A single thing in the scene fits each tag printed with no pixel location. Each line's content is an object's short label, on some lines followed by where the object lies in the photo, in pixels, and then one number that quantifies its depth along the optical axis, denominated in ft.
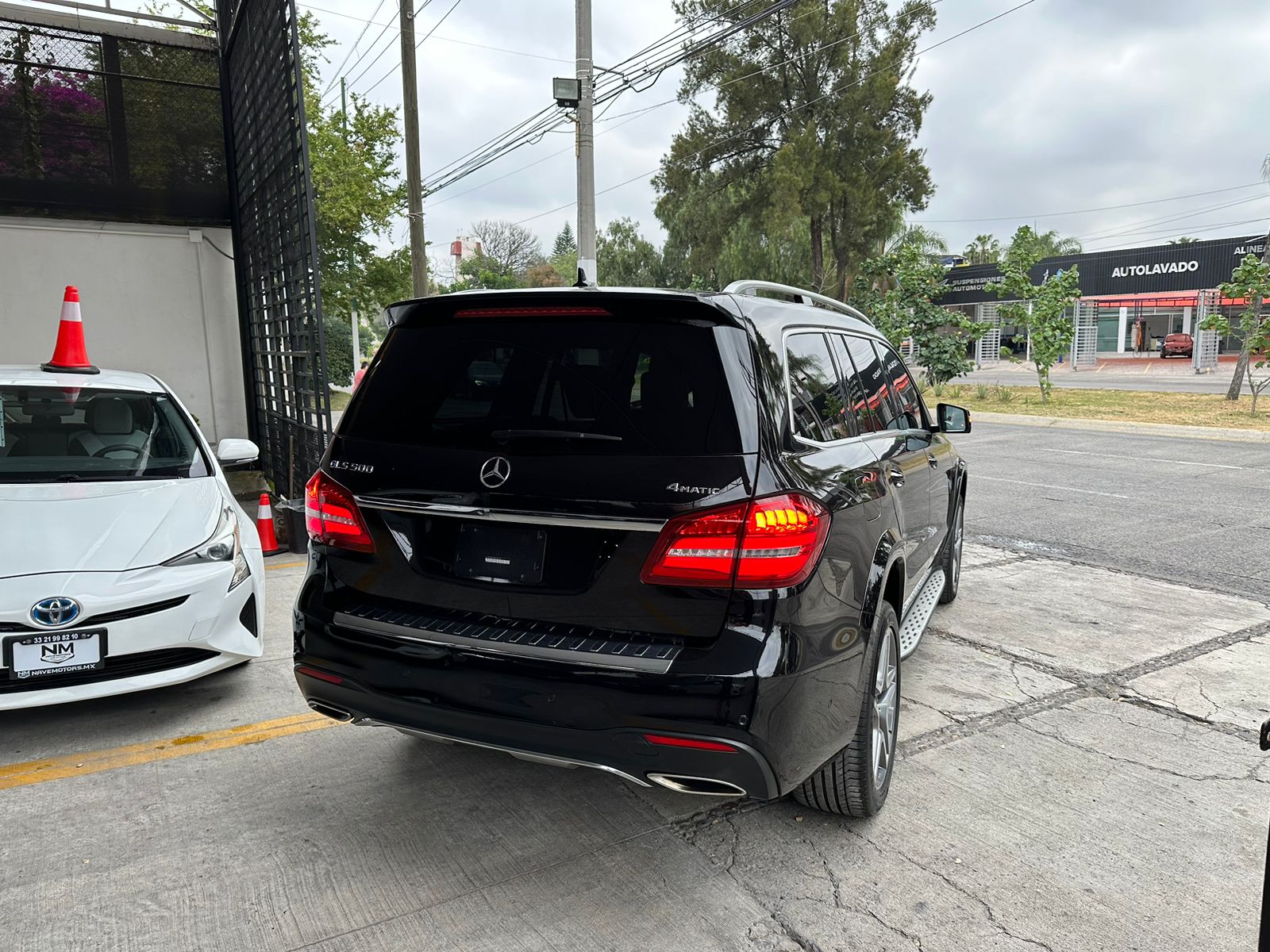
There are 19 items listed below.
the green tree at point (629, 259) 163.32
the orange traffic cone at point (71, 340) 19.25
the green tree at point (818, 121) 118.62
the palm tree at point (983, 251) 214.48
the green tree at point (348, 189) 66.85
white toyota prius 12.07
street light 41.45
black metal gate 24.02
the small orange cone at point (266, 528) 23.24
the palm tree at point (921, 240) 174.29
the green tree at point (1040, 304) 80.18
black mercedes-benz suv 8.17
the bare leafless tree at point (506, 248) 249.75
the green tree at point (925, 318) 82.02
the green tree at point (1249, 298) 70.38
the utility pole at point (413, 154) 54.24
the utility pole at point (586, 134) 41.63
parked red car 154.40
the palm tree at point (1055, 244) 229.45
